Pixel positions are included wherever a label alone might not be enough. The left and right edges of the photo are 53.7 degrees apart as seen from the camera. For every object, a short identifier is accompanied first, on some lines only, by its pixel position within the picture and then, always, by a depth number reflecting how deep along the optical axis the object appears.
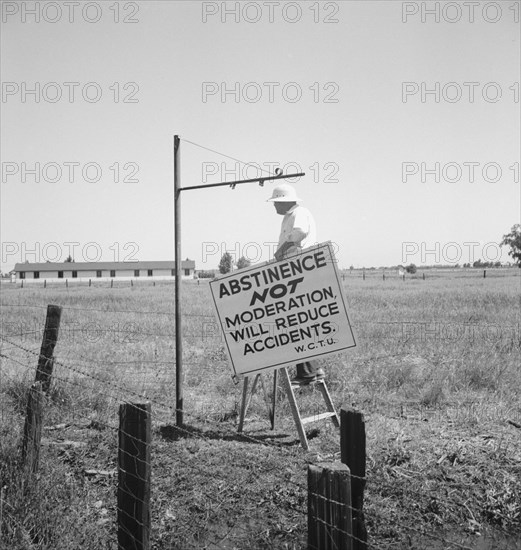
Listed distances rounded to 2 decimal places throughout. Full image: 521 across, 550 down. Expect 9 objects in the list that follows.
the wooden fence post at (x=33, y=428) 3.55
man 4.82
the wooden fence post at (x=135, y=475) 2.47
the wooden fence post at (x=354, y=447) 2.19
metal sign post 4.91
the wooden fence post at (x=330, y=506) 1.88
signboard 4.44
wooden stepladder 4.48
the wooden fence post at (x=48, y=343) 5.01
